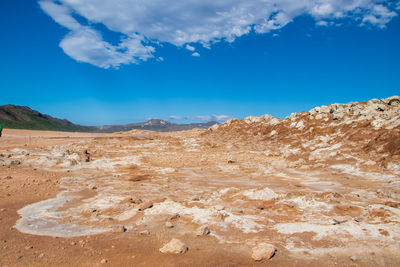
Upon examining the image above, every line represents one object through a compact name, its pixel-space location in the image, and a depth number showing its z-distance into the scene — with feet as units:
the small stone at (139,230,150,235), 22.19
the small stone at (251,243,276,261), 17.75
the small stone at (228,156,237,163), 58.88
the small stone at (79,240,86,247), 20.07
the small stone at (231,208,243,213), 26.86
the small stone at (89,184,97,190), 37.04
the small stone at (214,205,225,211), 27.25
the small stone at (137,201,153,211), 27.50
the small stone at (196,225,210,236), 21.70
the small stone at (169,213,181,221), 25.00
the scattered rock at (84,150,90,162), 56.85
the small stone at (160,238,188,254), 18.78
